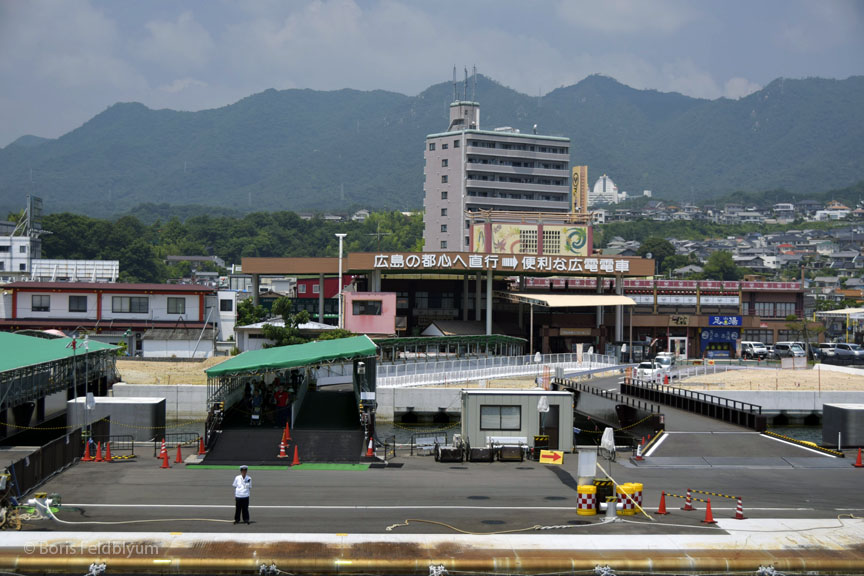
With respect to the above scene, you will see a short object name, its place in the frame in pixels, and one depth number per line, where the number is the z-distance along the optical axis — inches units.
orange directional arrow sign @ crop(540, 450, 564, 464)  1407.5
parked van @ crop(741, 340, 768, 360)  3742.6
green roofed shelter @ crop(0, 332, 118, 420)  1630.2
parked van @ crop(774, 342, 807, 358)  3602.4
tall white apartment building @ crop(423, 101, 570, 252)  7140.8
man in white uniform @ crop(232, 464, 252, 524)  956.6
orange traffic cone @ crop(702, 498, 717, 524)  990.4
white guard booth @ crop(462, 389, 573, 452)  1503.4
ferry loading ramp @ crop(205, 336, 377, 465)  1434.5
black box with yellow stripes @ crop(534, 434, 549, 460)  1470.2
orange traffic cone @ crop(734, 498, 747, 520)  1006.4
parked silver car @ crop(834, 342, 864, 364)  3432.6
